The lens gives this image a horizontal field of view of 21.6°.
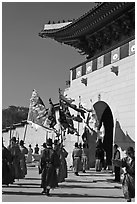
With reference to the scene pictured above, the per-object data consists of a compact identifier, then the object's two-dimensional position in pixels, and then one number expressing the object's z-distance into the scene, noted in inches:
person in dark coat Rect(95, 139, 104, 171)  641.6
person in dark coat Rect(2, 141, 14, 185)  392.2
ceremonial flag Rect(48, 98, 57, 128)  669.9
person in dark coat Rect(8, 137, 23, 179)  466.4
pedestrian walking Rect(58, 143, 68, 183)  471.2
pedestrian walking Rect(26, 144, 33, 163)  979.7
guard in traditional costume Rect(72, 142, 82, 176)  574.6
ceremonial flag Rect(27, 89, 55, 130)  666.5
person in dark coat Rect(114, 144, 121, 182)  467.2
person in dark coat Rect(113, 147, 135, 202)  313.9
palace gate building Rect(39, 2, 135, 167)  577.0
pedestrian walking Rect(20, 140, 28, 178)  494.2
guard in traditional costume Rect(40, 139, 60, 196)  367.2
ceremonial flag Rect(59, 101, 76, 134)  681.0
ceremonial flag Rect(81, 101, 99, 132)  700.7
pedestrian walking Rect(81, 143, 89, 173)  629.3
